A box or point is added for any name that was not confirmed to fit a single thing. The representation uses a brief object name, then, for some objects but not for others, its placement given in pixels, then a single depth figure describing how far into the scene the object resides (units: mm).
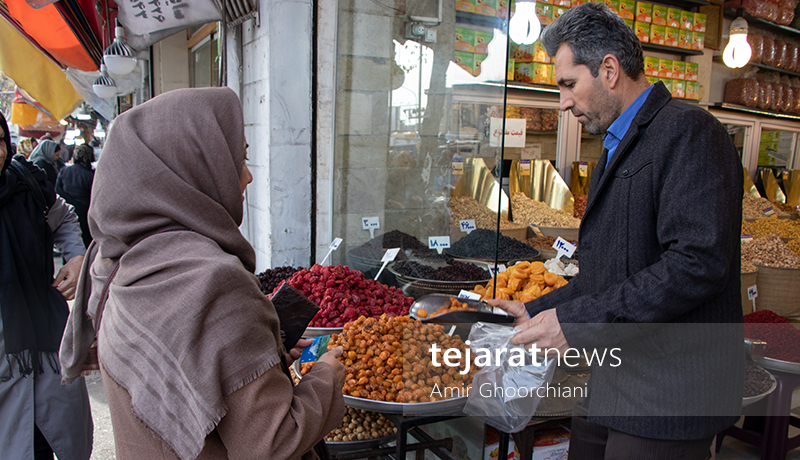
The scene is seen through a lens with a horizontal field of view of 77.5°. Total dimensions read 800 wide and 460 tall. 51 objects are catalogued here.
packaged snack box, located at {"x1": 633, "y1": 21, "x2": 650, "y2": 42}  4789
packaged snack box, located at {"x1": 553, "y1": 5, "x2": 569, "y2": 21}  4344
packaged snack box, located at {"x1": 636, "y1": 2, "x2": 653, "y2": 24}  4773
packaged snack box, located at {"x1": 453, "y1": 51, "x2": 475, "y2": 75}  2523
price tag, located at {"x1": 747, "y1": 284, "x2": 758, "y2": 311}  3486
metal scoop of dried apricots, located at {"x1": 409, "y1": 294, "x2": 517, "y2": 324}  1541
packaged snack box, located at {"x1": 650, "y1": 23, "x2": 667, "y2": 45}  4859
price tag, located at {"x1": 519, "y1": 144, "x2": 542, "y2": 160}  4910
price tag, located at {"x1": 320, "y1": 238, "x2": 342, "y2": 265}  3068
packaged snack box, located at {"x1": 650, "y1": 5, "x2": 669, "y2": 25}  4836
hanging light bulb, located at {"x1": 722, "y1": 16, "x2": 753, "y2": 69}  4711
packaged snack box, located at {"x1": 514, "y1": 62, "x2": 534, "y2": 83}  4410
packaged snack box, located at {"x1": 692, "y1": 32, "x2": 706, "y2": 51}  5078
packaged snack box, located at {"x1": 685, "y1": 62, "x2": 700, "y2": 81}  5121
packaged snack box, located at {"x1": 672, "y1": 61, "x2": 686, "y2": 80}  5059
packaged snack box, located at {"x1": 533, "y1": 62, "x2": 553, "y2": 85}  4402
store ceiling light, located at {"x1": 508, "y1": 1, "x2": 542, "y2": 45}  3764
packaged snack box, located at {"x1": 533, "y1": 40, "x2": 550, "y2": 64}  4380
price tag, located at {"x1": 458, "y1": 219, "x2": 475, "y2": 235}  2848
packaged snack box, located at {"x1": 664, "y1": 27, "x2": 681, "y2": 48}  4922
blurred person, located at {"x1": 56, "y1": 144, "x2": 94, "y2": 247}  5871
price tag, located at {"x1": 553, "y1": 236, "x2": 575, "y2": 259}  2846
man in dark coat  1070
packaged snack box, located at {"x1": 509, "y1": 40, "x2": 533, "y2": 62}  4371
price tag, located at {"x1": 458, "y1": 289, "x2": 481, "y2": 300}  1683
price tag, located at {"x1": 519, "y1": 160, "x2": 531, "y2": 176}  4727
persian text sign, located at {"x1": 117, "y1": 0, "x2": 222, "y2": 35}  2859
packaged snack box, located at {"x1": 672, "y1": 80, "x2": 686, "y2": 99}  5121
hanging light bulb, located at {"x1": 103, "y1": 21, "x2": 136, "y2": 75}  4305
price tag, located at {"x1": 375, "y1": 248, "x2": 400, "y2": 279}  2871
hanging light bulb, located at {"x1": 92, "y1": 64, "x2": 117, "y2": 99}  5406
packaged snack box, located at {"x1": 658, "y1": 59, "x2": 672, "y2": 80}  4954
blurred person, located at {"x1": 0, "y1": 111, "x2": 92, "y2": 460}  1879
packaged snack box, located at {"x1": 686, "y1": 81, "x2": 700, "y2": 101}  5184
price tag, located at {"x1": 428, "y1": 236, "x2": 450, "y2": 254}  2883
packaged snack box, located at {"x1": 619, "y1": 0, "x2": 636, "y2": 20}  4664
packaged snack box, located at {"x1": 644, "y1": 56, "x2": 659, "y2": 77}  4793
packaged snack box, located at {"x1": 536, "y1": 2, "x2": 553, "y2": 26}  4250
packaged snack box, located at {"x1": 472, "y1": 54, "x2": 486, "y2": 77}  2351
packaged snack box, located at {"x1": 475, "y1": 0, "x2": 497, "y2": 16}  2082
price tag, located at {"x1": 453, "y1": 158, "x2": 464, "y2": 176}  2752
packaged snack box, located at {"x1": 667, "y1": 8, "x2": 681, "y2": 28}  4907
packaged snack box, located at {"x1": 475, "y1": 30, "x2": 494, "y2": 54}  2166
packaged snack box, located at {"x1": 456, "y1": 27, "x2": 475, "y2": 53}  2391
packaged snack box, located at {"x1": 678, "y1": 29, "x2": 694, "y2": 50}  4996
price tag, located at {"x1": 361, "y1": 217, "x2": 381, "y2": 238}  3203
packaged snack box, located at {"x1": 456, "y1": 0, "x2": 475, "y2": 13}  2469
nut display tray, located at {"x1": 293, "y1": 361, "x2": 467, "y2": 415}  1545
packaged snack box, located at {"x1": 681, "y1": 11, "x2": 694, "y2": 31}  4988
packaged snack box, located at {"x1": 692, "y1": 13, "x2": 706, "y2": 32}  5094
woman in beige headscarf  880
